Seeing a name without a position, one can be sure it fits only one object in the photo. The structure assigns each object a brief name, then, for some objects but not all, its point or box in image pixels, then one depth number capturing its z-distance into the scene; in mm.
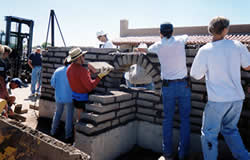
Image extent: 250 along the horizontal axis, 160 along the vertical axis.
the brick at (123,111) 3402
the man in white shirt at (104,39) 5016
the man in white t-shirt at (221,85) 2148
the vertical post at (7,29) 9773
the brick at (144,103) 3594
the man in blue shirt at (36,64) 7426
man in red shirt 3377
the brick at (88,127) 2966
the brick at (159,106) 3492
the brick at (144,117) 3629
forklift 9992
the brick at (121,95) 3330
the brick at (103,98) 3098
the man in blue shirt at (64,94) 3854
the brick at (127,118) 3514
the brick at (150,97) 3520
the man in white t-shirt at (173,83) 2750
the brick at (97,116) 3006
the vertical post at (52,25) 5785
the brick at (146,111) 3592
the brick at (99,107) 3045
